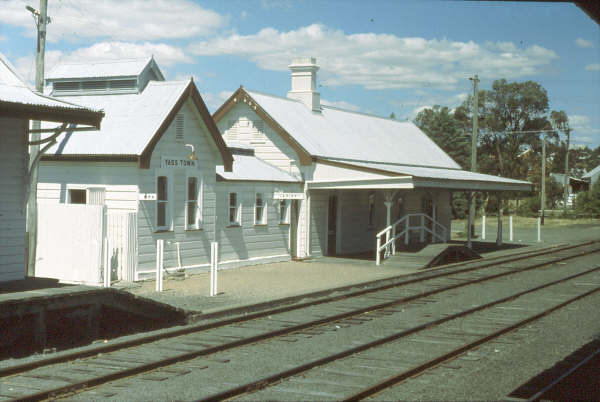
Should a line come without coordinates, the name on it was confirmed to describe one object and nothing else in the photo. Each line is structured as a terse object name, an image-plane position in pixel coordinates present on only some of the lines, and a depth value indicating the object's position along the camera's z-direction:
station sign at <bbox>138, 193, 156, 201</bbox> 18.08
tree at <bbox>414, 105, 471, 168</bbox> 73.62
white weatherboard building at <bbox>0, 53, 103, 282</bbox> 12.10
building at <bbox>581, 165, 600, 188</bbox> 95.44
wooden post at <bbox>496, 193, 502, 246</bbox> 33.64
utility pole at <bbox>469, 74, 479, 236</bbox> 37.19
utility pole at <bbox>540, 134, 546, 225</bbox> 57.47
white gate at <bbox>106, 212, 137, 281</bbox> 17.58
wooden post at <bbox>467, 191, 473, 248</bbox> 31.06
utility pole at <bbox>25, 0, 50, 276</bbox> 16.33
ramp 23.73
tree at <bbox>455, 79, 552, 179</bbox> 90.62
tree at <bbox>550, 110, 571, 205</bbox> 72.56
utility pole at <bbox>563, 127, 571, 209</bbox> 71.94
